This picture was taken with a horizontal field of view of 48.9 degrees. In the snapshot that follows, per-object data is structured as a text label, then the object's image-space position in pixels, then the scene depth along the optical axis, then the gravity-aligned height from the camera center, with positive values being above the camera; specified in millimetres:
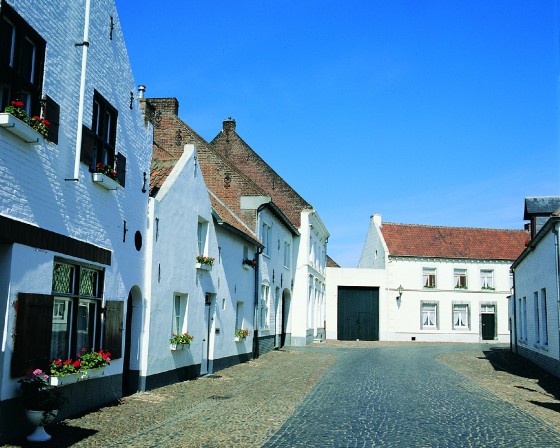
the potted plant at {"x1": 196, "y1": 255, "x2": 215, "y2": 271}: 16734 +1270
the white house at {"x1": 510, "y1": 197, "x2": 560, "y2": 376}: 17750 +807
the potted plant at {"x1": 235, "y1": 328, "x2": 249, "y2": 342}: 21094 -851
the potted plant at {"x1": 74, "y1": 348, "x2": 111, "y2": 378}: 9992 -939
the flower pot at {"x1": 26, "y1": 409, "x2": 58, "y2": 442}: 8234 -1596
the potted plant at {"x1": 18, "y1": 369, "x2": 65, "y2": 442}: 8234 -1302
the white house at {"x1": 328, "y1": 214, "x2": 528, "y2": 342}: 42125 +1141
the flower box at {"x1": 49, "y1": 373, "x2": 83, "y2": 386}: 8984 -1106
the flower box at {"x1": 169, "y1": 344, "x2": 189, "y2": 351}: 14711 -931
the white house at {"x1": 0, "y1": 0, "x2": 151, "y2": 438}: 8227 +1743
